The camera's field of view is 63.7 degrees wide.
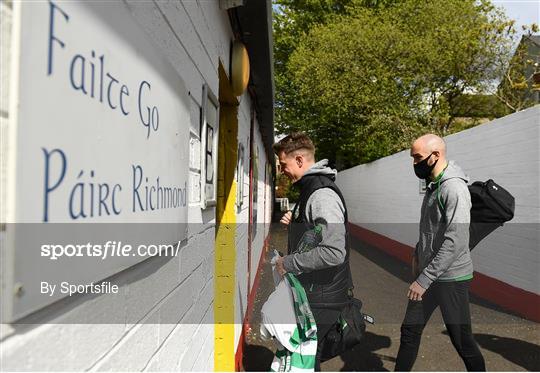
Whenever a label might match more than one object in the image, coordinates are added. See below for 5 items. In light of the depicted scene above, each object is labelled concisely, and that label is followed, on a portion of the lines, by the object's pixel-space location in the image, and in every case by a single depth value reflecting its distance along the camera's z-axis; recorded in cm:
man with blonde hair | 261
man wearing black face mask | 309
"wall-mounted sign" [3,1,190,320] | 60
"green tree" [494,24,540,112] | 1471
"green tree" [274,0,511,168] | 1650
